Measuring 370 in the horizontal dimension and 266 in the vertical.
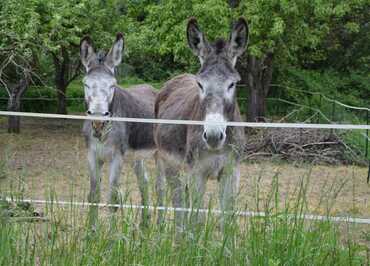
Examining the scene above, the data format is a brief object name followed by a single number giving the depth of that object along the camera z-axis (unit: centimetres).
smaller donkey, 647
